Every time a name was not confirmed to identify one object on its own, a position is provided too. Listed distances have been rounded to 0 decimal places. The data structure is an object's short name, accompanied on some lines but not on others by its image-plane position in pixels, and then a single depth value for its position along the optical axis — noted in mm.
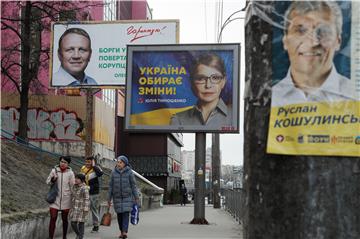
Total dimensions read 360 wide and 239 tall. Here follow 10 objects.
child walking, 10289
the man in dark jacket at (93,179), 12422
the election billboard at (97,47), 21031
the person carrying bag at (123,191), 11461
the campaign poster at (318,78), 2270
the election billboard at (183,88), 16250
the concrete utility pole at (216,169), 30522
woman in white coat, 9937
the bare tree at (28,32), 24125
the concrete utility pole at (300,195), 2180
